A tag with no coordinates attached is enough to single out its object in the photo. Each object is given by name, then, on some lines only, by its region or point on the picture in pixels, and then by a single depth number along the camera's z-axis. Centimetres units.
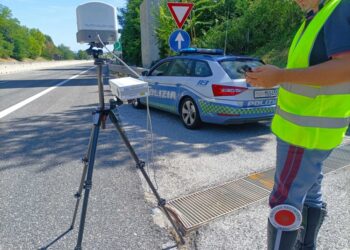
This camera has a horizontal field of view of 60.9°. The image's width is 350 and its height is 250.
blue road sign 805
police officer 121
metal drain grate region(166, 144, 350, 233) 266
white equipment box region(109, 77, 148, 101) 198
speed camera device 229
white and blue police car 505
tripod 200
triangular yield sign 774
